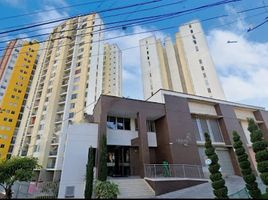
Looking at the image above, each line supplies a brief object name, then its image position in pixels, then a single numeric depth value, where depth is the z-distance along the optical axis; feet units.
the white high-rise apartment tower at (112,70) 172.55
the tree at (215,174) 29.35
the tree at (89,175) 37.04
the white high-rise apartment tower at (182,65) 124.47
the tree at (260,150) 29.30
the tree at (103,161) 40.02
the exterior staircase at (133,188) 38.81
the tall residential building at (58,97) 101.24
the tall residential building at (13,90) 138.08
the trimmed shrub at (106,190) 35.12
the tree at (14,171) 46.42
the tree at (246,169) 29.04
